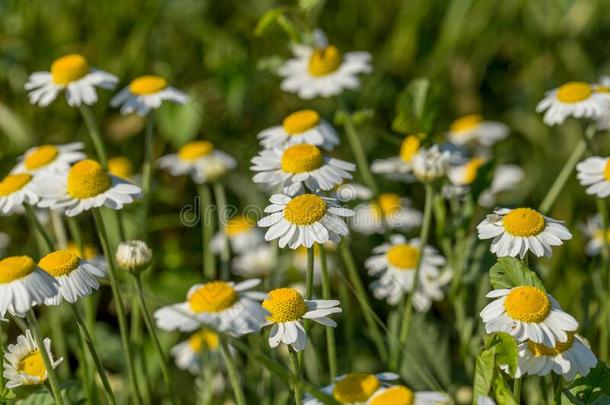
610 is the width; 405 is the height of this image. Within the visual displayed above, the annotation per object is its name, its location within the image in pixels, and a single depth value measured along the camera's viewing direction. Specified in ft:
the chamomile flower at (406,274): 2.78
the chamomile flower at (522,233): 2.44
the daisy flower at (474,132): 3.14
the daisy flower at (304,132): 2.68
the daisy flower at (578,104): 2.69
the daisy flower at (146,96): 2.76
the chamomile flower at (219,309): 2.39
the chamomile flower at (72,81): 2.74
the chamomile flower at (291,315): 2.39
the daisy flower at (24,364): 2.45
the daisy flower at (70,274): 2.41
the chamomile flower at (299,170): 2.54
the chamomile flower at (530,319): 2.34
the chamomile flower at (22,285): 2.34
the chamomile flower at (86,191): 2.53
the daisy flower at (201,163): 2.88
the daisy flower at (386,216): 2.89
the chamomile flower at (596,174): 2.57
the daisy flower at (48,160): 2.68
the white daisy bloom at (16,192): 2.58
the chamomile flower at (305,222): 2.44
